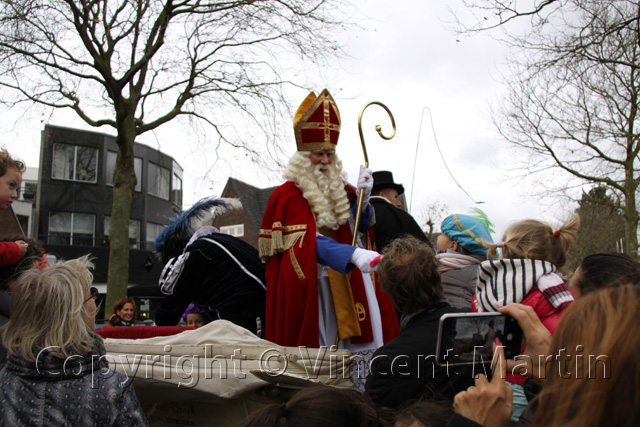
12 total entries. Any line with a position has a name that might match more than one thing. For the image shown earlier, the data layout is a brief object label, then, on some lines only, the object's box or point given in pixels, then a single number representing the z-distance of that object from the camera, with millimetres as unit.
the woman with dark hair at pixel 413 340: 1974
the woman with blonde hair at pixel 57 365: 1928
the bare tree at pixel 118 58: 10312
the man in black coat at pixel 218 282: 3699
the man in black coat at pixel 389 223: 4102
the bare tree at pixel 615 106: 6754
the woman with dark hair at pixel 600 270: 1820
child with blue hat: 3176
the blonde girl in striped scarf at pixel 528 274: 2012
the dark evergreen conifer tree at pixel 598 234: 25062
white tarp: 2109
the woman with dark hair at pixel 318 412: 1313
